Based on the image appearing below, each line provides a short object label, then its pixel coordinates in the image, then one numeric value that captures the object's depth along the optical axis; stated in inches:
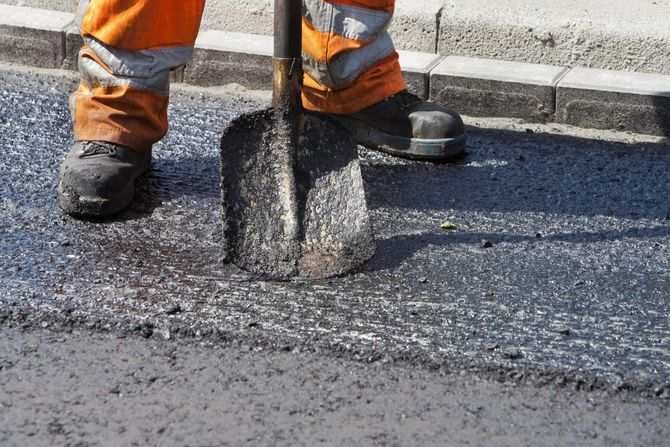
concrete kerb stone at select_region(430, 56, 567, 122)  331.6
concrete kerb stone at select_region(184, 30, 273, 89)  354.0
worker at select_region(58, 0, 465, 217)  257.8
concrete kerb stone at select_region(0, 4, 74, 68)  371.2
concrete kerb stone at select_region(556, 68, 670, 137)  321.7
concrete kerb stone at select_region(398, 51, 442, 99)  339.0
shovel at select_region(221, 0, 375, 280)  228.2
